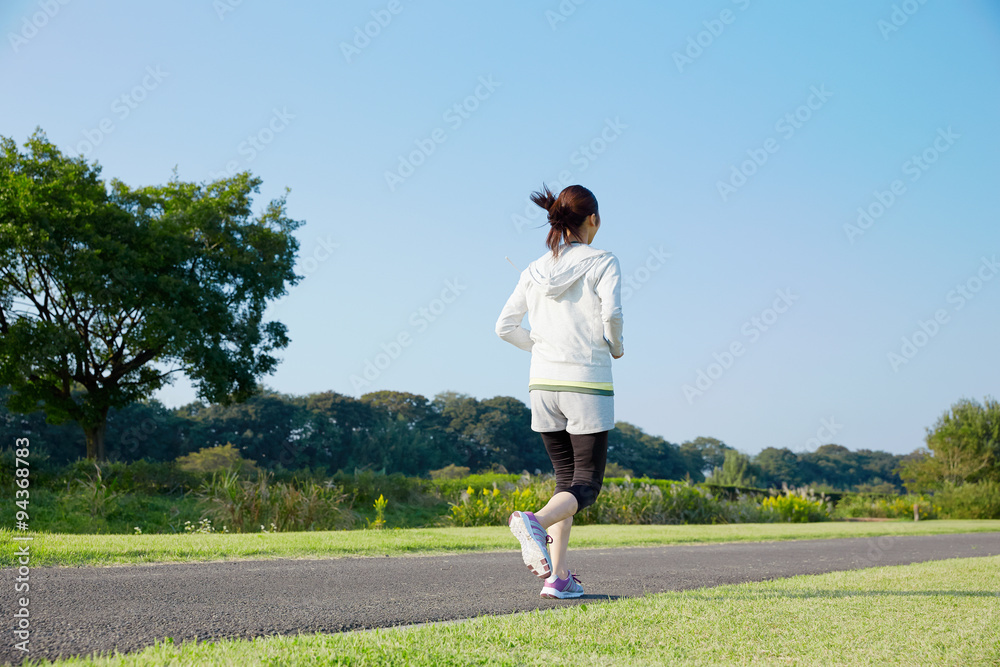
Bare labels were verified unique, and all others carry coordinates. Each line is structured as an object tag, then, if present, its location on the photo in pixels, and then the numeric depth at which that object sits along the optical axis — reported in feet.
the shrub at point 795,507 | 57.88
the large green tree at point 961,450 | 87.25
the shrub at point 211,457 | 120.37
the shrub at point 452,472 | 126.21
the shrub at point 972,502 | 74.84
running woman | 11.80
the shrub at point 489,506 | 41.29
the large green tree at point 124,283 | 66.54
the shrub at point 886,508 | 74.49
